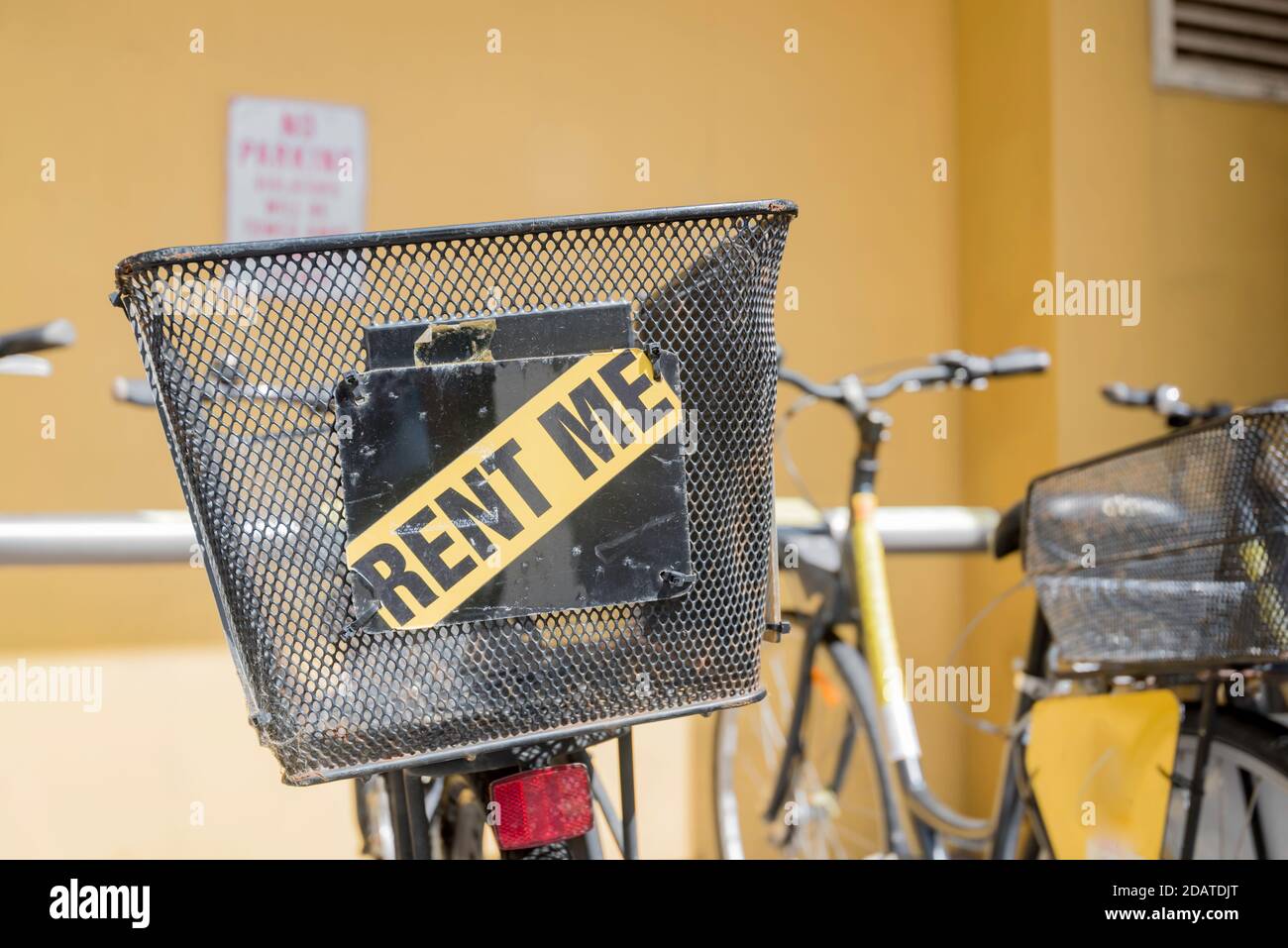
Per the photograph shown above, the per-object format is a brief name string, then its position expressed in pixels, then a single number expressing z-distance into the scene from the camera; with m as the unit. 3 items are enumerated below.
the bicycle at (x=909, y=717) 1.85
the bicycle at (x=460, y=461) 1.11
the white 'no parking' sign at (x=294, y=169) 3.19
